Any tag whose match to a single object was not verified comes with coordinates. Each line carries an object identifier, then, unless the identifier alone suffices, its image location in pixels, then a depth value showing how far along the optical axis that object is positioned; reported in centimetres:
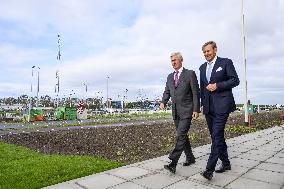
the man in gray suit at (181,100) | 540
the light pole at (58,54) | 4891
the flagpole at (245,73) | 1803
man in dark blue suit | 495
